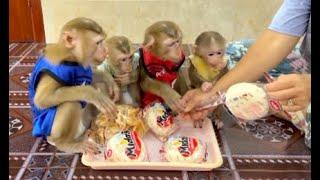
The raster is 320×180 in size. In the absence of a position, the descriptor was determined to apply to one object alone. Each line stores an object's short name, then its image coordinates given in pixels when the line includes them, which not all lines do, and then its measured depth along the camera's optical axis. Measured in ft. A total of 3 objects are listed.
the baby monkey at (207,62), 3.39
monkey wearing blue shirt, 2.77
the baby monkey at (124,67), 3.17
